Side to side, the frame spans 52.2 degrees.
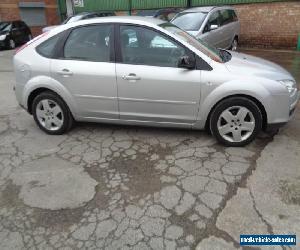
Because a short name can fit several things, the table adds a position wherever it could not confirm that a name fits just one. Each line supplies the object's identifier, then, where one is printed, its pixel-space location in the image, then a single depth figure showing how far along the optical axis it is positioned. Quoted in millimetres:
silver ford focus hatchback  3836
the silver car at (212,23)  8320
